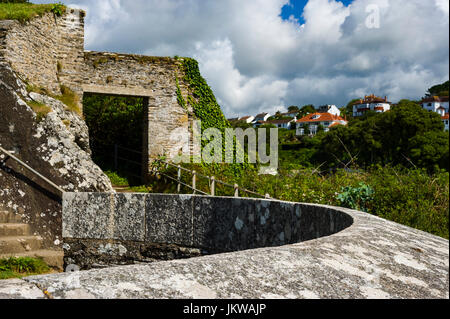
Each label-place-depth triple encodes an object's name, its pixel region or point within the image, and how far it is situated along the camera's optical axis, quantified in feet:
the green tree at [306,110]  334.24
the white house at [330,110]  322.28
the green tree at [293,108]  363.89
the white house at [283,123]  328.90
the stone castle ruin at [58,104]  19.98
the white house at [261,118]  372.79
